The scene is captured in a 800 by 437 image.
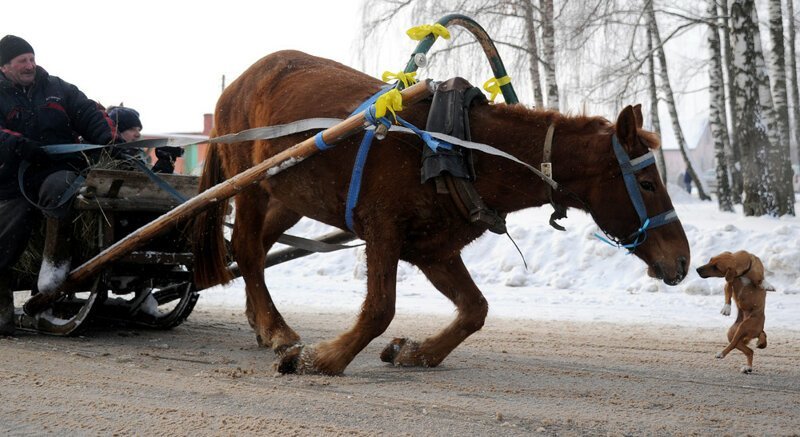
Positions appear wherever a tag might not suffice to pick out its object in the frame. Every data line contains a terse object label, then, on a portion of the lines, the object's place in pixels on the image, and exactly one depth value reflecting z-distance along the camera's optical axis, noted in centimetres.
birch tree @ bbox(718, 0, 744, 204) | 1747
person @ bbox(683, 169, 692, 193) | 3611
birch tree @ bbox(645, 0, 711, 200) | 2127
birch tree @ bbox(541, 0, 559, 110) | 1580
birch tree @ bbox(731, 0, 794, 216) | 1332
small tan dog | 476
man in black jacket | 551
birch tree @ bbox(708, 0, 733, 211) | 1725
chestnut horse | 438
